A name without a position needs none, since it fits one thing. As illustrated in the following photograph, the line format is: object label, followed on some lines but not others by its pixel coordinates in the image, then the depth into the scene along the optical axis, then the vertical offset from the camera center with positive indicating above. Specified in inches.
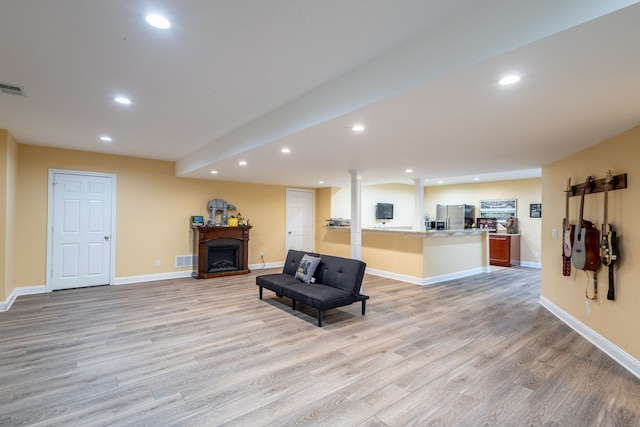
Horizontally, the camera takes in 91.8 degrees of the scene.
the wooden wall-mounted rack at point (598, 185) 119.1 +14.2
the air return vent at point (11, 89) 110.7 +44.8
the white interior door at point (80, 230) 213.6 -12.2
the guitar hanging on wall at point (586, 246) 130.6 -11.9
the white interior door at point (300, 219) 339.0 -4.4
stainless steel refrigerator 350.0 +2.1
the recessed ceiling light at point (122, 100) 121.2 +45.2
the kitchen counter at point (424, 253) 246.4 -31.7
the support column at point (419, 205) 282.0 +10.5
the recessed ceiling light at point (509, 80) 74.1 +33.5
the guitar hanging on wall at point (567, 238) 148.8 -10.0
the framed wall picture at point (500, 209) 346.6 +9.6
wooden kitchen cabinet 328.5 -34.4
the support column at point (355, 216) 224.1 -0.2
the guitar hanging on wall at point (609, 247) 119.9 -11.0
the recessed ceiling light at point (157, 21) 71.7 +45.6
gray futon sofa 153.3 -38.6
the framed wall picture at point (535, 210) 326.3 +8.2
